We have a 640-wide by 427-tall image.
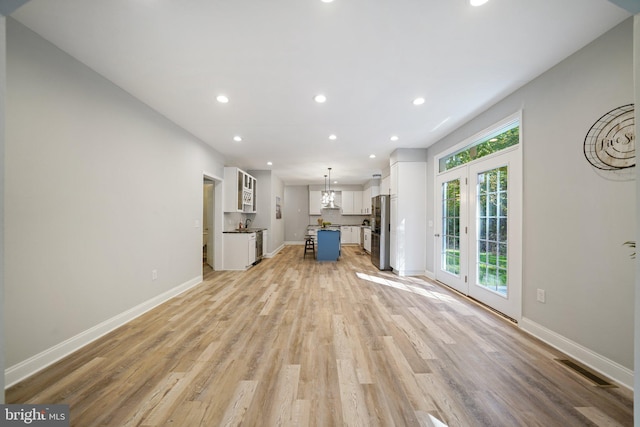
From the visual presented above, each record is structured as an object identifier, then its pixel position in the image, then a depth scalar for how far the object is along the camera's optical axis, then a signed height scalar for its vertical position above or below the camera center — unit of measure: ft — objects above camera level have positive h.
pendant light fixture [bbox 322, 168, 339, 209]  28.60 +1.97
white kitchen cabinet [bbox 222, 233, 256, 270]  17.99 -2.78
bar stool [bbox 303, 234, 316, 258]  24.44 -2.88
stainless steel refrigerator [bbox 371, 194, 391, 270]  18.02 -1.24
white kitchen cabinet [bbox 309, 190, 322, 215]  33.55 +1.88
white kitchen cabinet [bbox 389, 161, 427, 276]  16.25 +0.28
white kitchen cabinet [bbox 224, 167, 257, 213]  18.43 +1.99
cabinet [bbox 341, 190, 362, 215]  33.55 +1.93
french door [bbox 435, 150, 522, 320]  8.96 -0.65
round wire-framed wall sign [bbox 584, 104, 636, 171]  5.64 +1.97
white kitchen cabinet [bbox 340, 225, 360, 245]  33.57 -2.64
